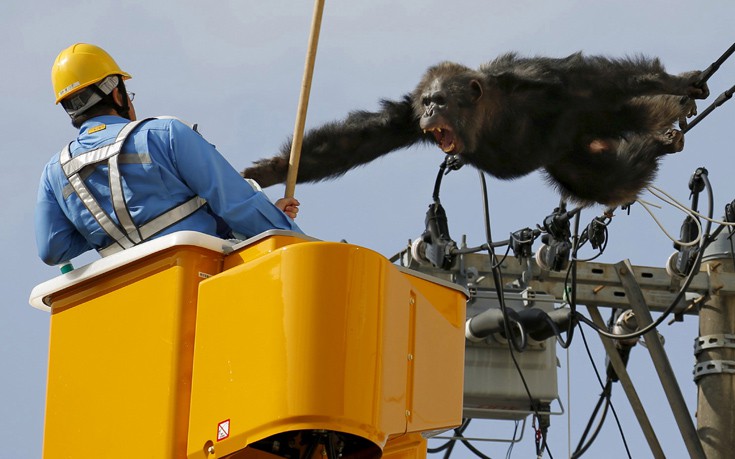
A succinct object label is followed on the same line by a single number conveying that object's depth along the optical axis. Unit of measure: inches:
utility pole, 745.6
